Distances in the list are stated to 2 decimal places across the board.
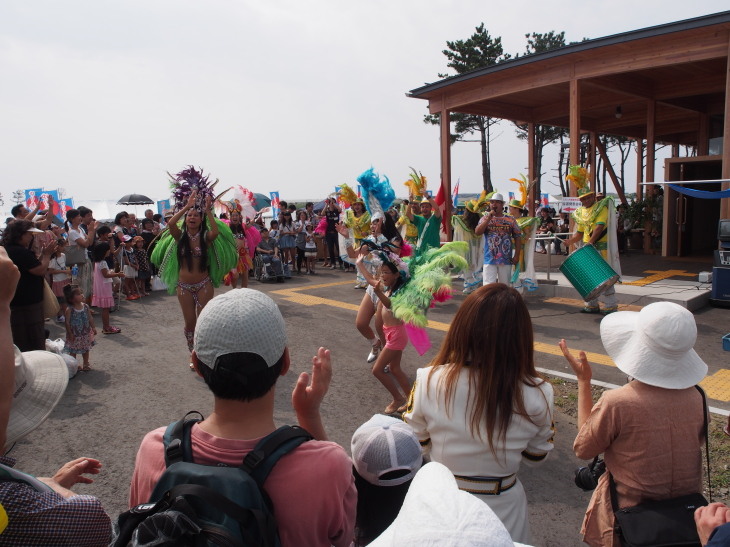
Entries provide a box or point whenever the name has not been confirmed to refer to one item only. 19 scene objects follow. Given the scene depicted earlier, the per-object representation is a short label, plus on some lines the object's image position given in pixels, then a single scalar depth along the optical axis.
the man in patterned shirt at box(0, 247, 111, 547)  1.28
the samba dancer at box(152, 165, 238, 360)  5.91
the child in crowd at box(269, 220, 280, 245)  13.42
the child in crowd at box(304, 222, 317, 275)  13.81
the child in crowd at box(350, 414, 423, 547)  1.86
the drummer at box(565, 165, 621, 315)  8.09
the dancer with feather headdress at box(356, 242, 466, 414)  4.58
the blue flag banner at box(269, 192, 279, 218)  19.80
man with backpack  1.36
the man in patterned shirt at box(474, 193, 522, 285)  8.16
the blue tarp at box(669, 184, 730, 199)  8.35
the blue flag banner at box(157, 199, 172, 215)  19.04
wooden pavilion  9.91
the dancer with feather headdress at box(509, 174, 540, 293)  9.61
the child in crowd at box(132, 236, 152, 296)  10.75
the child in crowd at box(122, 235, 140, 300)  10.38
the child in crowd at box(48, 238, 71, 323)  8.14
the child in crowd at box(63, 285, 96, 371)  5.97
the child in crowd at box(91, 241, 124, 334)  8.21
